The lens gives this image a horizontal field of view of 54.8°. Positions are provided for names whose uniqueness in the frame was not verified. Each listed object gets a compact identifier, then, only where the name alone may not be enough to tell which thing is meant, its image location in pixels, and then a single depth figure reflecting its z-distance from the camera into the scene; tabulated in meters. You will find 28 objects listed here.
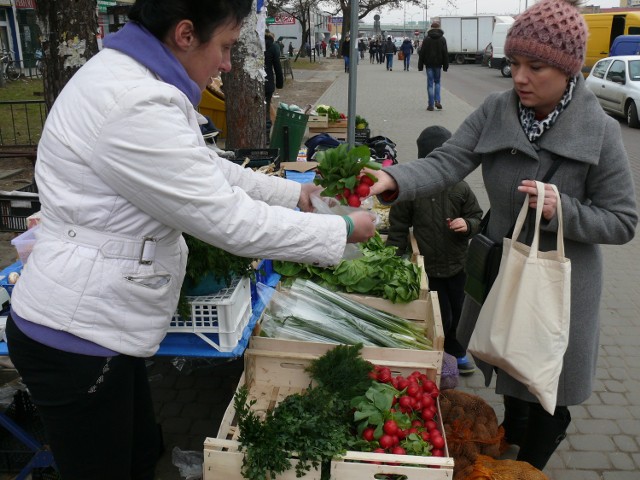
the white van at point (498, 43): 34.06
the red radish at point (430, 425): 2.77
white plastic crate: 2.69
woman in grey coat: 2.22
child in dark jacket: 4.12
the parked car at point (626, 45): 18.41
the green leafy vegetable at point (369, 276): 3.68
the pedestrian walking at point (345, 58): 33.62
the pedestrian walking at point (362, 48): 52.43
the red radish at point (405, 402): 2.85
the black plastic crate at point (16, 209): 3.75
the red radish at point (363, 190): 2.55
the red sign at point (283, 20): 32.72
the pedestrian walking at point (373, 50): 46.24
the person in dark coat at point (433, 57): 16.12
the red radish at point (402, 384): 2.98
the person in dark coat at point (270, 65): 12.15
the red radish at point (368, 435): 2.68
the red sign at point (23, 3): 29.05
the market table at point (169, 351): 2.78
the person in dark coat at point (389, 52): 35.50
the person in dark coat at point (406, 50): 33.44
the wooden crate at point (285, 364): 3.11
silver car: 14.86
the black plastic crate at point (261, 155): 5.71
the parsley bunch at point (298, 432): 2.42
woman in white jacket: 1.69
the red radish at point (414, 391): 2.92
